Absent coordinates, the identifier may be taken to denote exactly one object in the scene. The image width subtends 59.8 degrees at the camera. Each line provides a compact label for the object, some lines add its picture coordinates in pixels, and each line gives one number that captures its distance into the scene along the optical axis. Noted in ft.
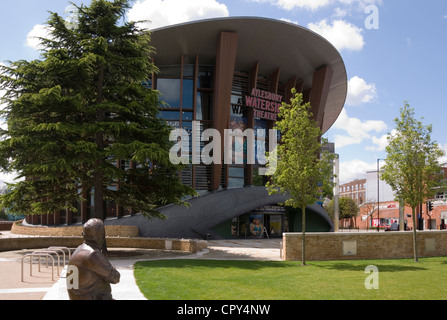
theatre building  107.04
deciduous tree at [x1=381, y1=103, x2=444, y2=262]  64.59
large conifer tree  59.31
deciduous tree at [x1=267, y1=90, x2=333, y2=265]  58.23
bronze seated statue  15.66
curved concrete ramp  104.73
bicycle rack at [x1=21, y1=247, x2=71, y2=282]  42.01
